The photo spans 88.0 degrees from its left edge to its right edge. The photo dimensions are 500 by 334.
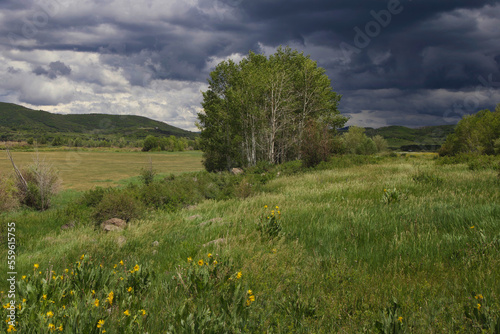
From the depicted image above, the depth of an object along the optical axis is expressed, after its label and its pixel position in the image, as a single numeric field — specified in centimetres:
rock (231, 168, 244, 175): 3095
